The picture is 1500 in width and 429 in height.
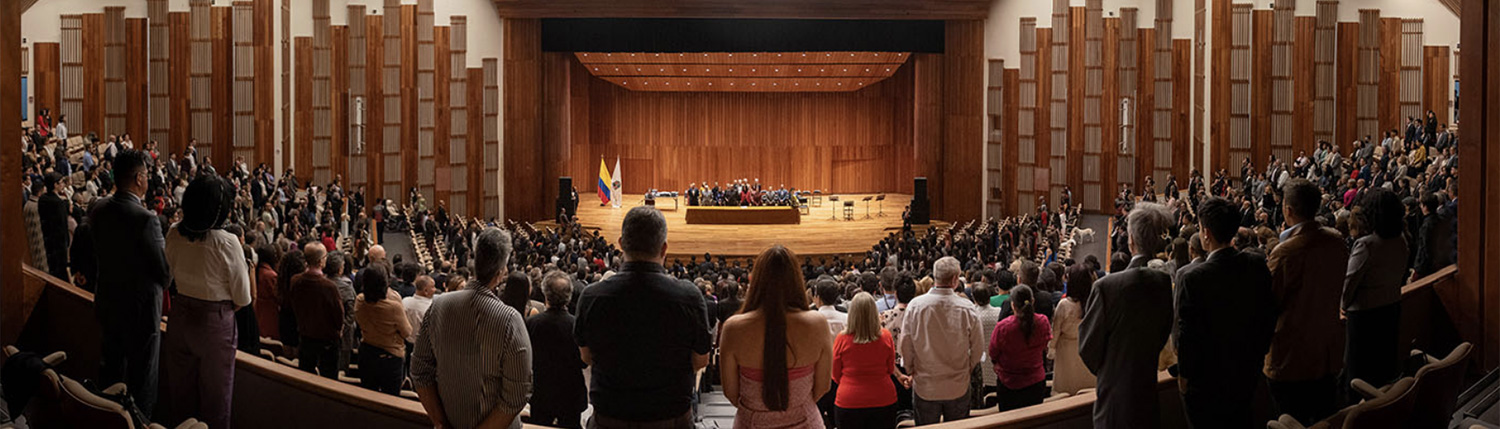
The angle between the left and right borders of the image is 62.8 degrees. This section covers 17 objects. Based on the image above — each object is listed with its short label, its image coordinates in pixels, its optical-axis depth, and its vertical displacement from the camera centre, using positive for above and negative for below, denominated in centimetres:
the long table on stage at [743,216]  2641 -57
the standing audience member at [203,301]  469 -43
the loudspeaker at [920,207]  2664 -38
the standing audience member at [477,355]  365 -50
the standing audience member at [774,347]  363 -47
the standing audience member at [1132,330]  406 -47
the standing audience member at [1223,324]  416 -46
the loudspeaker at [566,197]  2641 -17
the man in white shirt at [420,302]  661 -61
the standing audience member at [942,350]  541 -71
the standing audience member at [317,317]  611 -64
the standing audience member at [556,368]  498 -73
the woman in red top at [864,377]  475 -74
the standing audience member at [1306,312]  443 -44
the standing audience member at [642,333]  363 -43
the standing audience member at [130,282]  468 -36
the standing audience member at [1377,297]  512 -45
